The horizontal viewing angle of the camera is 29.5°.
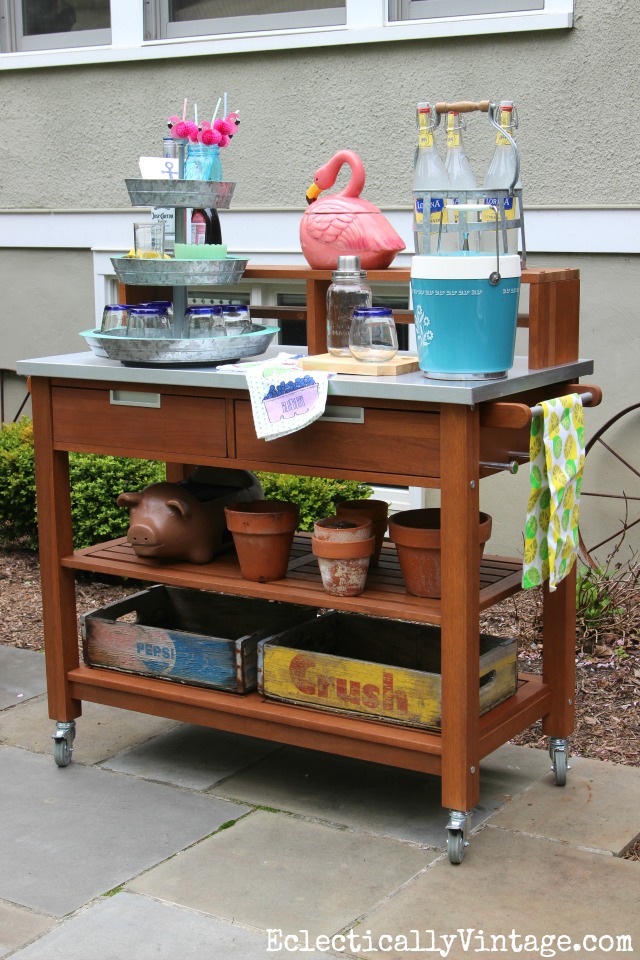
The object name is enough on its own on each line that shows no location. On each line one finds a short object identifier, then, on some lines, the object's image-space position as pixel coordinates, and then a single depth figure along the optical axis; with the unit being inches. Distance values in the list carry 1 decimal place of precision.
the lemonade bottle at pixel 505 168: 128.0
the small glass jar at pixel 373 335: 127.4
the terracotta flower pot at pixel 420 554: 128.0
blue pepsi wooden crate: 142.0
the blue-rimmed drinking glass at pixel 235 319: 142.2
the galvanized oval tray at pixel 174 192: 135.9
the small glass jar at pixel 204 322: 140.5
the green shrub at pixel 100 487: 224.5
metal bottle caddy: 124.1
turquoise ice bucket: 118.7
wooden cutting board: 125.8
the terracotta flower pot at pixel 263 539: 136.0
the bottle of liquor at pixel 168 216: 139.1
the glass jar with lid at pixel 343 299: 130.7
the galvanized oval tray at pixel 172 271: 135.6
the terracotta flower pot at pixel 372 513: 143.3
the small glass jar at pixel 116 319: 143.0
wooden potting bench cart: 121.2
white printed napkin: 123.3
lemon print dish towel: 123.8
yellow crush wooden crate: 129.8
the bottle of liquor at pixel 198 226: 143.3
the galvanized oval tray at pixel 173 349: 135.6
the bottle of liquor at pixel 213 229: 146.3
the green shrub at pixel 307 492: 215.5
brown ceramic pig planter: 143.3
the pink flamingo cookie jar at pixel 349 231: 135.0
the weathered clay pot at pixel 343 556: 130.3
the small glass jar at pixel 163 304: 142.6
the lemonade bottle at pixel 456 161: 131.3
